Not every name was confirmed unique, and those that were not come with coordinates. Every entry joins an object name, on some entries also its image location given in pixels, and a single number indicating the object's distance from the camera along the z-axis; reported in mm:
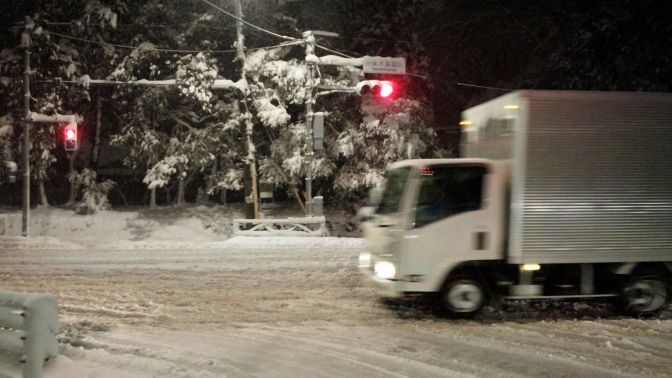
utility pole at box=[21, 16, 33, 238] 21516
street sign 18750
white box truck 8602
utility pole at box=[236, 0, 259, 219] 23406
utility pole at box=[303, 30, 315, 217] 21500
